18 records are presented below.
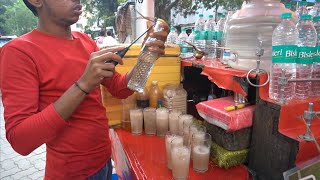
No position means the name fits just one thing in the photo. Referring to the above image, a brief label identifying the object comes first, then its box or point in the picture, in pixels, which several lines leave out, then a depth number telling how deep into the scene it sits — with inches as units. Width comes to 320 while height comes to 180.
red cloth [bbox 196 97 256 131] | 48.7
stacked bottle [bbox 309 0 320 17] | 60.9
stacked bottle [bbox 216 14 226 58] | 90.6
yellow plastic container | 79.2
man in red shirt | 38.7
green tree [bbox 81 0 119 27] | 551.8
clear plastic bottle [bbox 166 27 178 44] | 139.1
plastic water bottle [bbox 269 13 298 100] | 43.9
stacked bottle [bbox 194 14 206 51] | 90.1
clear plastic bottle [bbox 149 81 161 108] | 85.1
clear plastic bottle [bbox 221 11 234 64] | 66.5
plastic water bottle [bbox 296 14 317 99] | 45.5
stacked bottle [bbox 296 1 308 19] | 58.2
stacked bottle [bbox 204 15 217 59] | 87.9
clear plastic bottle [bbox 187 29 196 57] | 98.2
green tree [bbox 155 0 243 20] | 393.7
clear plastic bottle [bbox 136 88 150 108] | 84.0
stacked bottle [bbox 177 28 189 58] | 95.8
